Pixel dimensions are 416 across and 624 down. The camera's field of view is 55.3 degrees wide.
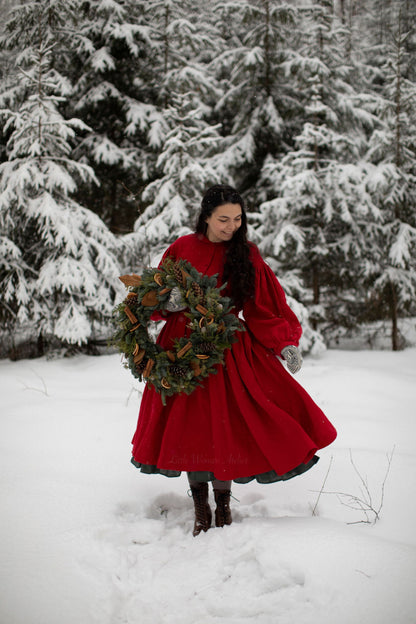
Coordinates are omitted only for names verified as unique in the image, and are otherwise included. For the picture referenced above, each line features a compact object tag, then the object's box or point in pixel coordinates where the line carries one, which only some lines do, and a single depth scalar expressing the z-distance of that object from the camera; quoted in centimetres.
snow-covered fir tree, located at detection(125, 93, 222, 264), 663
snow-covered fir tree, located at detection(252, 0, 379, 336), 734
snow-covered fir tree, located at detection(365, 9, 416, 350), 792
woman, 217
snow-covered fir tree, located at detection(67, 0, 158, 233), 819
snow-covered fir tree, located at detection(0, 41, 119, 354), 620
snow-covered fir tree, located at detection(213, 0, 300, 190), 877
